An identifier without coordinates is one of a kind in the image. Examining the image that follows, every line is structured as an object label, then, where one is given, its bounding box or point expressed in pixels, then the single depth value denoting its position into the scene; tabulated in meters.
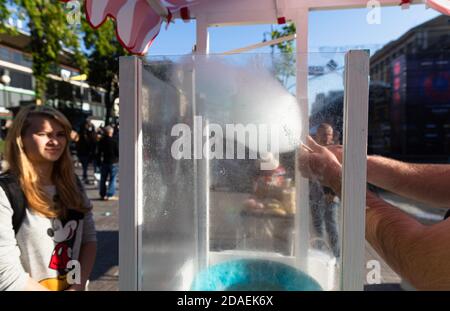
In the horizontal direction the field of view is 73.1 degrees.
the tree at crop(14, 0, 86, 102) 4.86
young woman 1.13
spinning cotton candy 0.99
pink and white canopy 1.25
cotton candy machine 0.91
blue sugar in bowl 1.17
